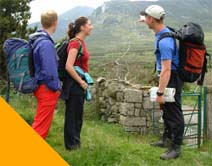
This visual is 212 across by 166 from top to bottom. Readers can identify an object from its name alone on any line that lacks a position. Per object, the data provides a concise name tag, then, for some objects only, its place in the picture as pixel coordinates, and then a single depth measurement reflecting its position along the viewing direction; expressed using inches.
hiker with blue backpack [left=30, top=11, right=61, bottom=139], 164.4
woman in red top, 186.9
